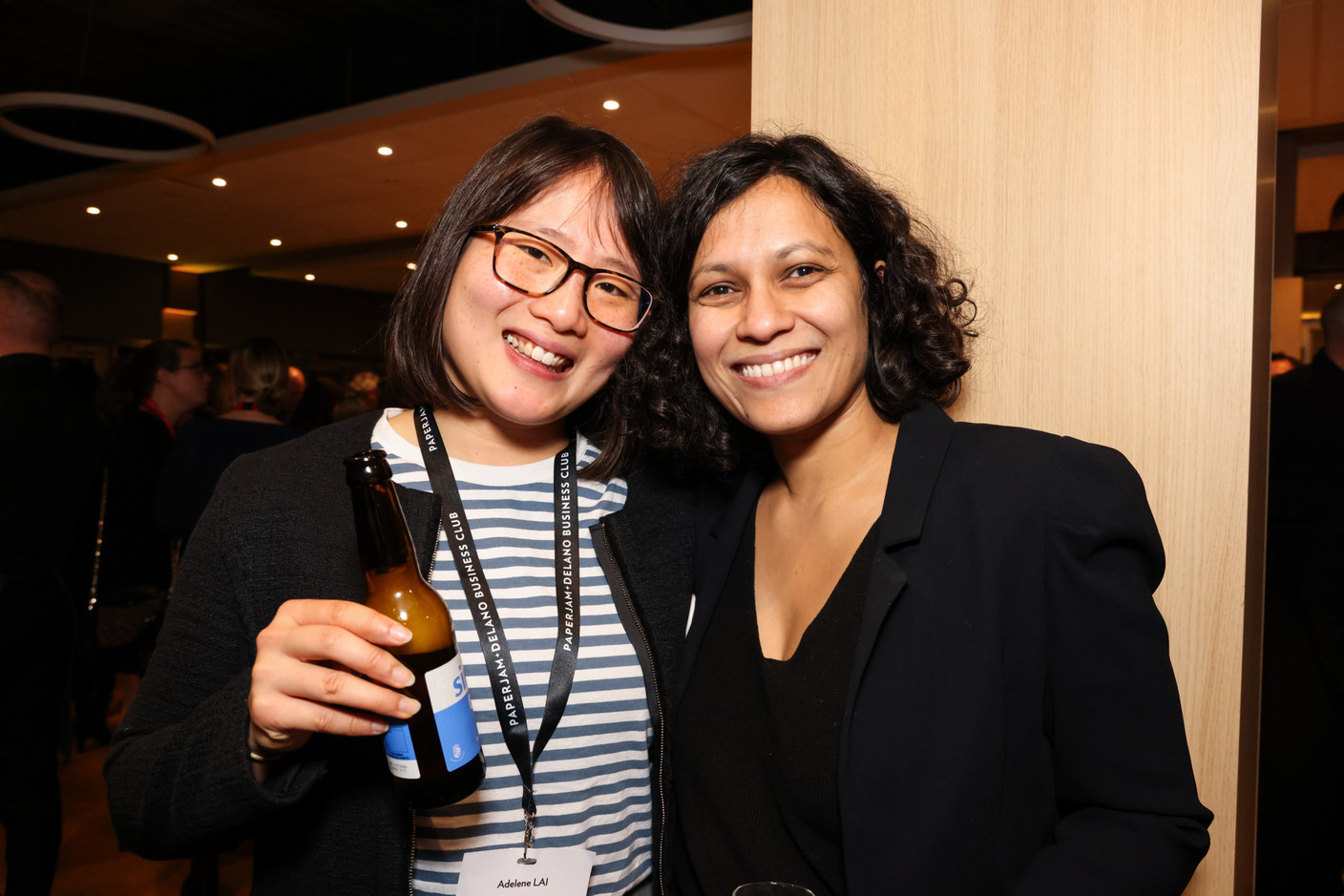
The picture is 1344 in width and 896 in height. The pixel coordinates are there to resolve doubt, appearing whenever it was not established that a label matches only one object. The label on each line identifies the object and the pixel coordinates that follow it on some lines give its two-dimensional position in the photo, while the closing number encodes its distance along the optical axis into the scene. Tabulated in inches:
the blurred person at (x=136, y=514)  160.2
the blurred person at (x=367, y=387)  244.7
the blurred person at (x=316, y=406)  232.5
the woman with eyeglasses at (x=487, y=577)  43.6
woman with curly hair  45.6
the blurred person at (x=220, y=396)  163.5
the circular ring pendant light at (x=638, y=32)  181.9
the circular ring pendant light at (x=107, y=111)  216.7
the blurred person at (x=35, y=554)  118.4
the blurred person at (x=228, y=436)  146.9
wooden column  56.1
